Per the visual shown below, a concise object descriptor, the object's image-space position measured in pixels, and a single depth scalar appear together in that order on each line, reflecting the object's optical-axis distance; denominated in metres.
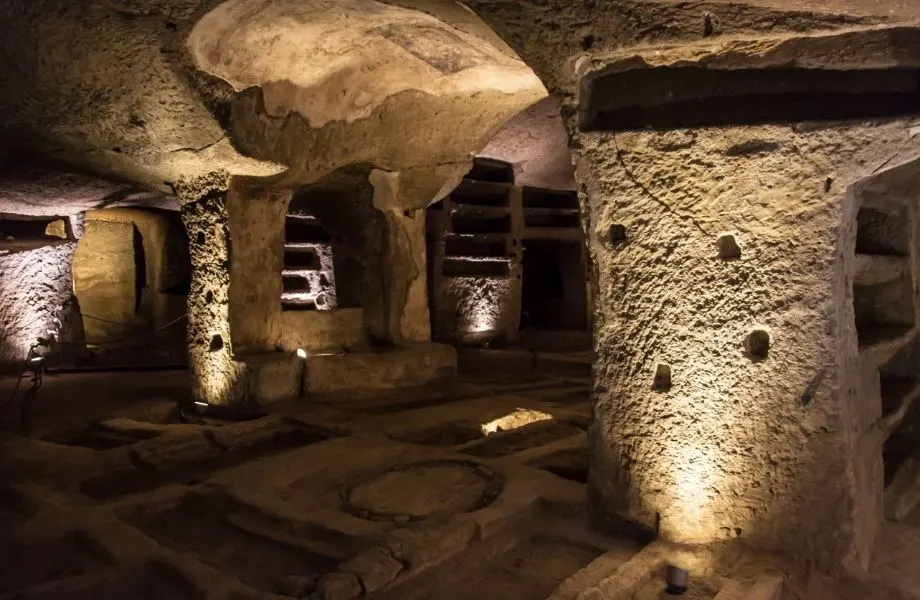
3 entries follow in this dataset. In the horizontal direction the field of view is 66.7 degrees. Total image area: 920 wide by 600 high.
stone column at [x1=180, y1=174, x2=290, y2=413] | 6.07
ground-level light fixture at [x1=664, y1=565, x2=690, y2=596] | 2.82
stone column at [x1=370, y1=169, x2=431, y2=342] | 7.09
